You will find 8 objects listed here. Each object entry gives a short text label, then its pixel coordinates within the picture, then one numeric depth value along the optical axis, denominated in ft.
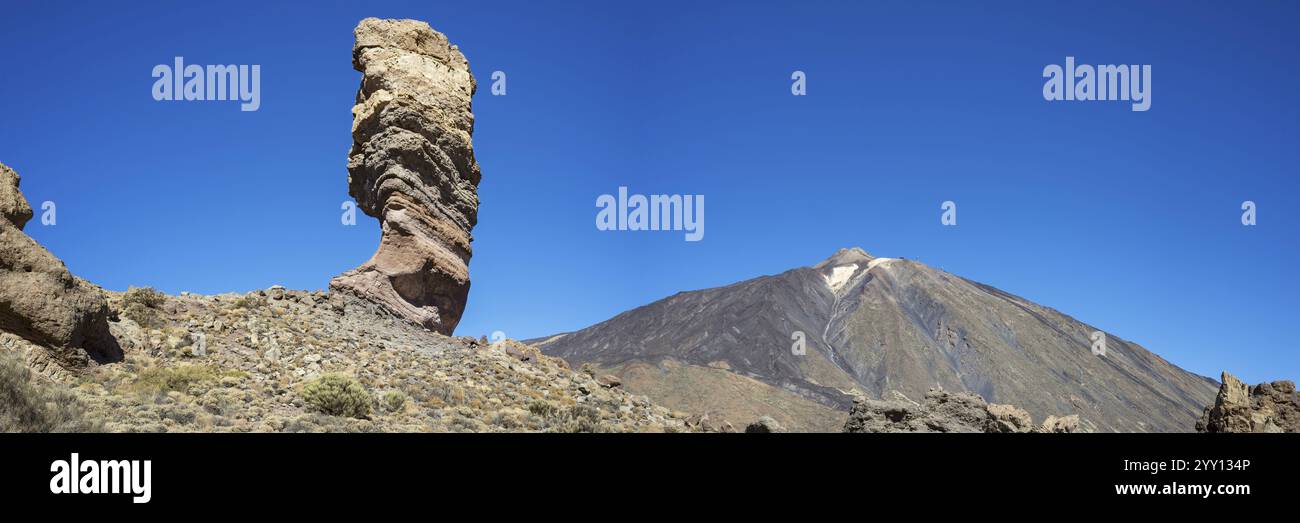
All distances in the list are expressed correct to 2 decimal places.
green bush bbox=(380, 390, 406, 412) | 54.34
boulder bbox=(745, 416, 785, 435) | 52.27
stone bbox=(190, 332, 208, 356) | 57.52
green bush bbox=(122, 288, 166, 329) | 60.29
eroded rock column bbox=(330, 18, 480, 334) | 75.61
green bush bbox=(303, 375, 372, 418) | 51.16
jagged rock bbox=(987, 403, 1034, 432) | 52.85
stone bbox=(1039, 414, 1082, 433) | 58.03
